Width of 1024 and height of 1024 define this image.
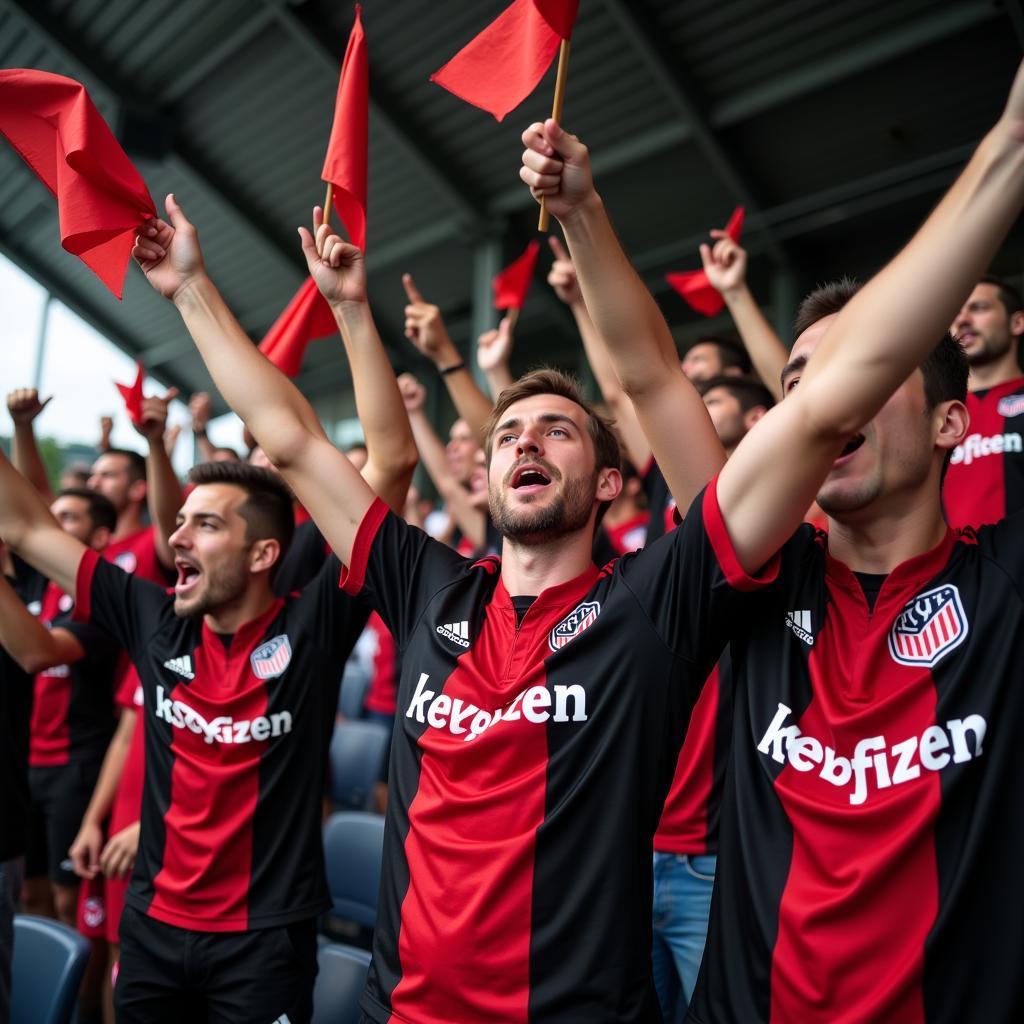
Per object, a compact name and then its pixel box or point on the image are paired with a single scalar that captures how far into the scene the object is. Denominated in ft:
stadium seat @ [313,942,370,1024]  7.11
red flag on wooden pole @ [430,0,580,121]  5.98
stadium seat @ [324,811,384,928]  9.58
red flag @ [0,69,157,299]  6.69
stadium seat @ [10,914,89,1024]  6.92
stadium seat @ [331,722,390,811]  14.25
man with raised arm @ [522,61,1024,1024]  4.14
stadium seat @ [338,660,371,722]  19.97
